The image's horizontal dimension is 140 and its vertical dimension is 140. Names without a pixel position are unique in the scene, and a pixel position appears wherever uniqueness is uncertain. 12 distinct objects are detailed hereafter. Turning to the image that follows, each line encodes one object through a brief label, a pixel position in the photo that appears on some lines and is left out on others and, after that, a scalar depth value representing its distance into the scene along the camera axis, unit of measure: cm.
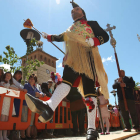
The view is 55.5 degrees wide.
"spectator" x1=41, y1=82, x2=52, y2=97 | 389
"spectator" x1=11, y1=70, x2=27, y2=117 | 243
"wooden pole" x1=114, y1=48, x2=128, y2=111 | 377
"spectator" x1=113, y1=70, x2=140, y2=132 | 382
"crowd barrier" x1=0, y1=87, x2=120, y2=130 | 216
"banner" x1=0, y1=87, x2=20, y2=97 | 218
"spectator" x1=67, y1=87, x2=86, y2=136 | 334
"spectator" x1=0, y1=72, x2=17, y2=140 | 212
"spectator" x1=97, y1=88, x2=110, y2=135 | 405
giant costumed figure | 169
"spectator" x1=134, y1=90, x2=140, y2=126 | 526
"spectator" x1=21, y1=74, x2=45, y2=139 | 249
